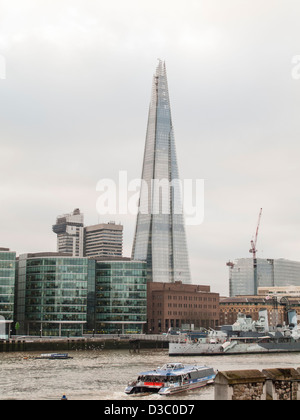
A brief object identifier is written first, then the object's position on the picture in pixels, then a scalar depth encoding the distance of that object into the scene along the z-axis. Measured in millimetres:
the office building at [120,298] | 190500
